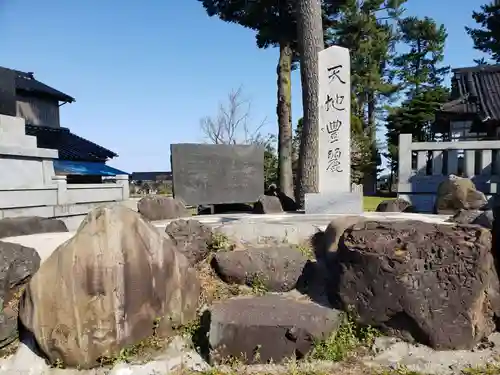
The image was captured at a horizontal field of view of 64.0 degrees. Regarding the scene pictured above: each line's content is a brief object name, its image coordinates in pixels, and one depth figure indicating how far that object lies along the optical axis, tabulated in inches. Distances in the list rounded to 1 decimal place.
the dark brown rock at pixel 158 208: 271.9
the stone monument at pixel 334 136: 274.4
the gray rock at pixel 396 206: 312.0
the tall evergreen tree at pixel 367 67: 877.8
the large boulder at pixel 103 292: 132.3
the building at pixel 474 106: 470.6
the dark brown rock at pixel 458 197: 273.1
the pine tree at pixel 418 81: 934.4
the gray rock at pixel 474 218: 183.3
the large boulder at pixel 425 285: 133.9
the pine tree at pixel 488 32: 788.4
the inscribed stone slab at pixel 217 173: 331.9
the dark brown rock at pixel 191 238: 175.5
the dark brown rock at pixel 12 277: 142.3
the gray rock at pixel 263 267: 167.8
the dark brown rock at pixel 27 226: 205.8
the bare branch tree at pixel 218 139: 1100.9
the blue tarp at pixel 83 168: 689.0
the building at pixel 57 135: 729.0
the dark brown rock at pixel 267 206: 321.4
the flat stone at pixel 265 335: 129.8
